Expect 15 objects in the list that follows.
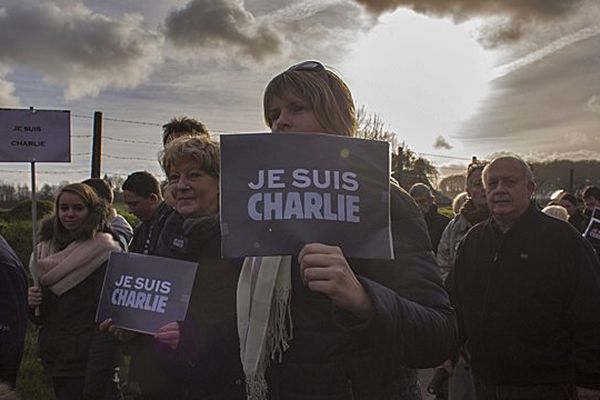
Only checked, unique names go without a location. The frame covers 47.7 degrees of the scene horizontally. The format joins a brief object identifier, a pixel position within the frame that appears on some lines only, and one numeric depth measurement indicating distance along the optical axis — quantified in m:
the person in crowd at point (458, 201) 7.22
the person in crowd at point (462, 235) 4.88
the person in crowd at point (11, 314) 2.74
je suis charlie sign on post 5.12
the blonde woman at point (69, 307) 4.32
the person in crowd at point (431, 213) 8.82
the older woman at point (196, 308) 2.68
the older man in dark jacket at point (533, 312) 3.56
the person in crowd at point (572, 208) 9.98
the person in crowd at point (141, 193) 5.39
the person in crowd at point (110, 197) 5.58
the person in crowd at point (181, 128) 4.53
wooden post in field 9.21
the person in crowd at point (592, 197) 9.74
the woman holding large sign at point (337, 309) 1.61
